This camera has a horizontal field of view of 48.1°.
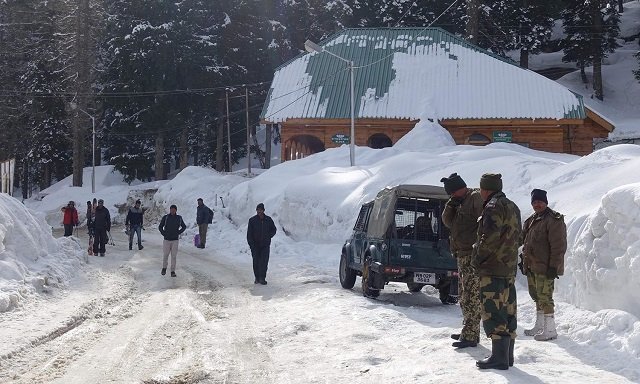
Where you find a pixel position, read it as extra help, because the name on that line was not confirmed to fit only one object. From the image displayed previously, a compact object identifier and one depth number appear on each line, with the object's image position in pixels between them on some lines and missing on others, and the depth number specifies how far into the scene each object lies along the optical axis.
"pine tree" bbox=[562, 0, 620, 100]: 52.59
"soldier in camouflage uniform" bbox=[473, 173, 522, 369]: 6.88
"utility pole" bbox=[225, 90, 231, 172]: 51.22
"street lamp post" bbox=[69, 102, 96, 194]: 49.84
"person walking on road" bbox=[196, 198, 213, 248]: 25.17
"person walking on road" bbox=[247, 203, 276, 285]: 15.16
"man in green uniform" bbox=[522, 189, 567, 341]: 8.48
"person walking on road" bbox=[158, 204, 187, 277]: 16.64
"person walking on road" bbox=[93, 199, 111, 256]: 21.72
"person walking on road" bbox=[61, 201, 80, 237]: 23.48
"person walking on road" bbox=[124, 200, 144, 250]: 23.83
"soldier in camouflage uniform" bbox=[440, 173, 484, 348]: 7.93
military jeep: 11.86
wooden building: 36.88
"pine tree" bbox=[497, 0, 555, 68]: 54.78
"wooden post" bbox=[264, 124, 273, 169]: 51.09
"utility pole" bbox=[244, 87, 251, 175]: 48.73
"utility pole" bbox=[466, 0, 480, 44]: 45.62
